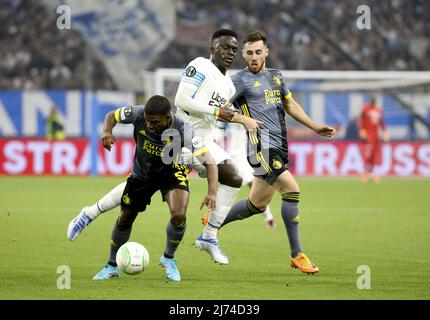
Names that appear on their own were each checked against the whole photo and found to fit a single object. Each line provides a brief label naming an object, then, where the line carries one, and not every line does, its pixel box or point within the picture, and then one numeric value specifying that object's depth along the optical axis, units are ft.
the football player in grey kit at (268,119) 57.93
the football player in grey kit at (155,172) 50.57
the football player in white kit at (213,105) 57.57
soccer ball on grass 50.29
